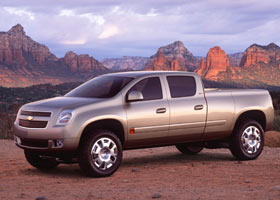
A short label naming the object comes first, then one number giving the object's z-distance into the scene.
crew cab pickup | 8.19
